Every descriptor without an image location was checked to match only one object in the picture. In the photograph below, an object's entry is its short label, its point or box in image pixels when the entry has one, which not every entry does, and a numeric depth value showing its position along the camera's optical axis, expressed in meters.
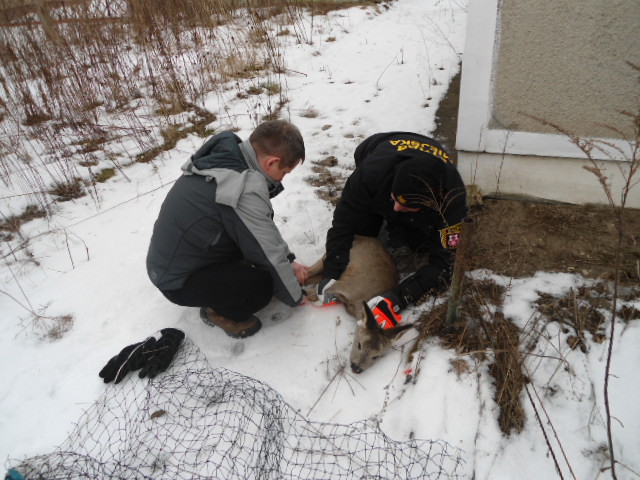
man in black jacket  2.55
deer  2.52
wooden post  1.88
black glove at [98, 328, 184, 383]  2.64
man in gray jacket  2.43
